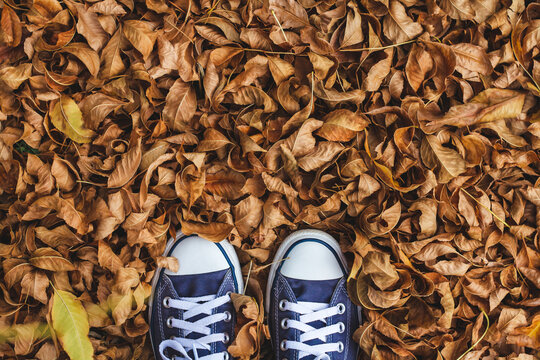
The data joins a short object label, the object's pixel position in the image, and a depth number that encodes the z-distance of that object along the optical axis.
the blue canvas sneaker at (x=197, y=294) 1.19
